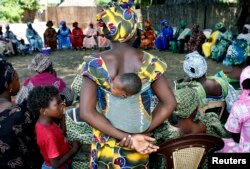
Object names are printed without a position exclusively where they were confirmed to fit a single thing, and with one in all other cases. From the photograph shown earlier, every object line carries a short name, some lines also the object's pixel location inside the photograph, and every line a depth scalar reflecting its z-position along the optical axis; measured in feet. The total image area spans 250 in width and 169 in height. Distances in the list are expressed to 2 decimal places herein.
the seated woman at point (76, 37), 45.14
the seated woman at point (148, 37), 43.55
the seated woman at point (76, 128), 8.18
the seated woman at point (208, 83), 12.07
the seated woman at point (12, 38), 41.92
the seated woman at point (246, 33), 30.94
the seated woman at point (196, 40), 37.55
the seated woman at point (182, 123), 8.09
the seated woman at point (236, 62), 12.55
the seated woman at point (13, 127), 6.72
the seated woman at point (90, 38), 45.55
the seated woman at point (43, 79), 10.88
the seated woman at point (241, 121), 8.34
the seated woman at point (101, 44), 44.55
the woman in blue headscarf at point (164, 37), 42.11
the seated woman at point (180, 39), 40.04
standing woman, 5.57
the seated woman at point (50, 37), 44.42
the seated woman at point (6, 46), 39.92
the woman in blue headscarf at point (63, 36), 45.50
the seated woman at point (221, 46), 33.17
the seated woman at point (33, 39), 43.73
